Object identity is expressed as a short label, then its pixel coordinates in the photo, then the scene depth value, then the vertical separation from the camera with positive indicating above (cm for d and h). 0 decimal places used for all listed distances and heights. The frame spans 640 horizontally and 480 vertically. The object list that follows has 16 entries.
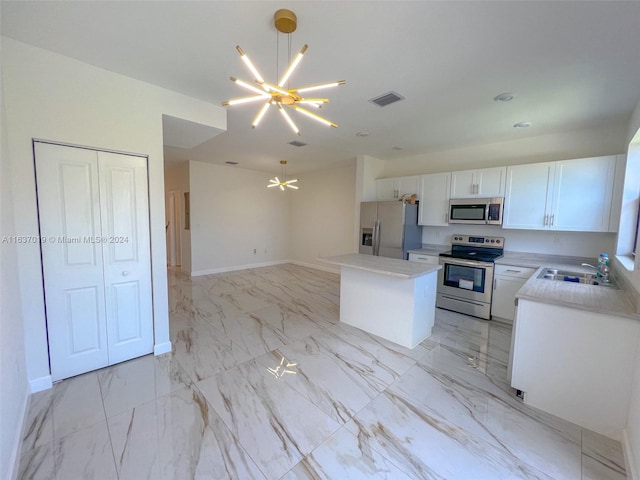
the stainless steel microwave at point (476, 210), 380 +21
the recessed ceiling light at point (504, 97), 254 +129
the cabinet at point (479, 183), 382 +65
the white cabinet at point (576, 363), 172 -99
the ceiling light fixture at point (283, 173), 575 +133
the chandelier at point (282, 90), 155 +84
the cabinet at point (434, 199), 436 +41
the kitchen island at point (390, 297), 286 -91
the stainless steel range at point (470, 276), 368 -78
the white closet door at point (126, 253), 237 -36
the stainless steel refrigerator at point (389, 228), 445 -12
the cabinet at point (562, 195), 311 +41
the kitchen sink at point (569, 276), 279 -57
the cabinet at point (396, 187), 475 +68
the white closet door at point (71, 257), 210 -36
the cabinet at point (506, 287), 344 -86
